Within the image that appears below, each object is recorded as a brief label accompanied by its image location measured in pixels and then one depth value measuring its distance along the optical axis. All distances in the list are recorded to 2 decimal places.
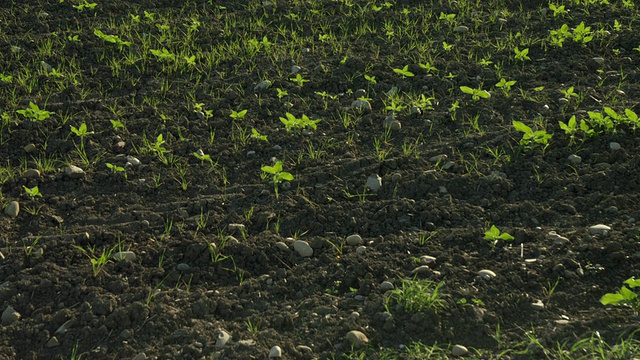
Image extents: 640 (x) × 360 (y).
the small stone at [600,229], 6.50
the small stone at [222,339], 5.56
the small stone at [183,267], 6.50
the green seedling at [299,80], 9.34
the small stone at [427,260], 6.31
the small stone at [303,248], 6.61
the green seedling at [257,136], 8.27
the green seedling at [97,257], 6.37
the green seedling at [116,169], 7.78
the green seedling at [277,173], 7.32
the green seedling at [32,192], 7.36
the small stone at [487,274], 6.03
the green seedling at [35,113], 8.59
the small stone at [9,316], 5.95
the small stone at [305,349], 5.47
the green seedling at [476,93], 8.72
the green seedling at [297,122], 8.31
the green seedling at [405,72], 9.23
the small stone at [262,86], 9.40
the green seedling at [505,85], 8.85
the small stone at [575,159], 7.55
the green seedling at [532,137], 7.63
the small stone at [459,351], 5.34
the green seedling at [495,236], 6.34
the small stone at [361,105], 8.95
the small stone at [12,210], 7.28
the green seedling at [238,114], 8.62
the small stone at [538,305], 5.73
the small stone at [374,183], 7.45
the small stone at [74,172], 7.85
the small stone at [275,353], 5.42
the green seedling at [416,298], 5.72
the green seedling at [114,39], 10.40
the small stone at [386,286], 6.05
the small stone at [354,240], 6.70
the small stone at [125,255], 6.51
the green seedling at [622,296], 5.27
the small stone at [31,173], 7.83
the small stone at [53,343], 5.69
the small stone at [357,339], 5.49
